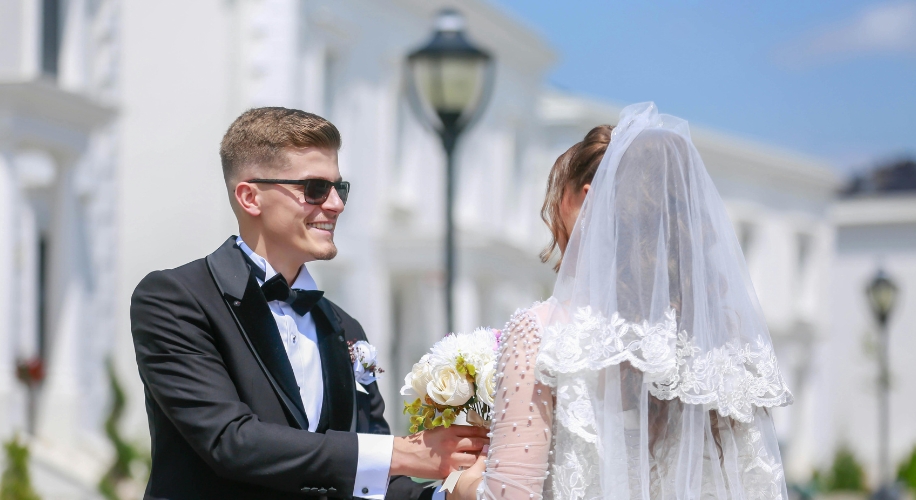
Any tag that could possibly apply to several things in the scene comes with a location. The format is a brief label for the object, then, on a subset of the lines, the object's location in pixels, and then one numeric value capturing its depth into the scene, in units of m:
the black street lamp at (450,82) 9.09
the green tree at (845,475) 24.48
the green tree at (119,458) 13.62
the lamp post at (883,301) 19.80
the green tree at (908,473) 22.86
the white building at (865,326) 35.56
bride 3.24
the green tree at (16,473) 11.06
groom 3.38
